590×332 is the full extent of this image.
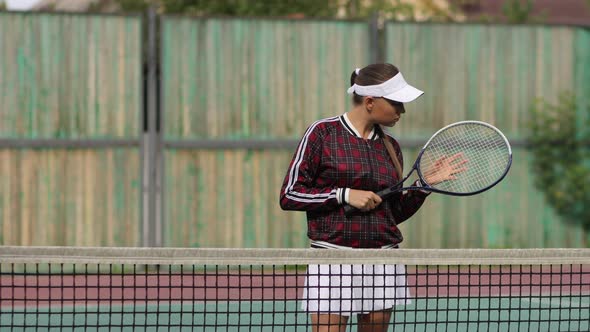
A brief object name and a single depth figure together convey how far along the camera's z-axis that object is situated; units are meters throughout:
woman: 8.53
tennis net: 8.58
